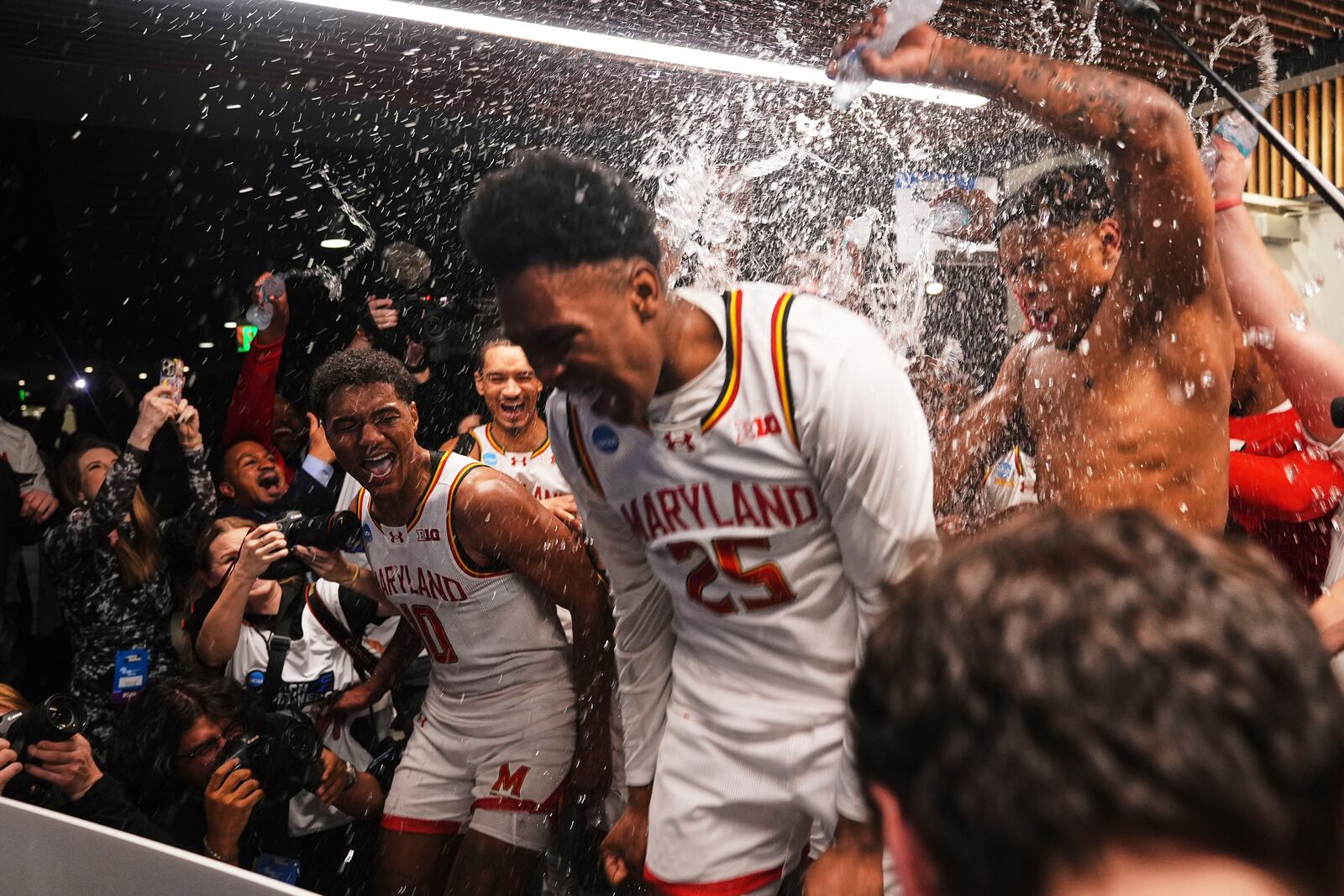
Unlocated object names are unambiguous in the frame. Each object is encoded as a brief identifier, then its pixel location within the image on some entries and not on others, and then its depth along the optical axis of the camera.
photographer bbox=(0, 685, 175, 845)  2.57
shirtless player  1.87
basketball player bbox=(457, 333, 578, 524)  3.96
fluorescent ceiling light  5.17
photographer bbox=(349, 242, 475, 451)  4.87
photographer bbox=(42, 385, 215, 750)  4.01
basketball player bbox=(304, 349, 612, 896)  2.76
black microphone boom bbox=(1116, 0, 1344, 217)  1.73
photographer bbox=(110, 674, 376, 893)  3.09
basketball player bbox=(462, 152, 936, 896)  1.62
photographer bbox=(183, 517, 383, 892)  3.35
